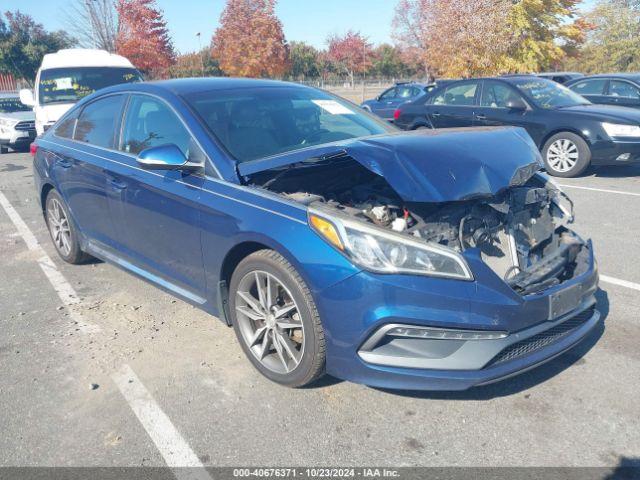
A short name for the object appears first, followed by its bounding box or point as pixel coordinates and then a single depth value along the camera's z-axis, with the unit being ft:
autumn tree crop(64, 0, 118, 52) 87.33
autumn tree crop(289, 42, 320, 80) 181.37
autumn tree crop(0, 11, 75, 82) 117.91
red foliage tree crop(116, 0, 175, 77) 88.84
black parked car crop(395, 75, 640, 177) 27.14
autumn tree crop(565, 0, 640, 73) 108.47
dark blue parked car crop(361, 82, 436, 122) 54.34
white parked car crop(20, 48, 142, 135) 35.94
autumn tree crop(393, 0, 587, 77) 68.08
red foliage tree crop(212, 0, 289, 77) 103.19
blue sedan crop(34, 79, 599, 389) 8.32
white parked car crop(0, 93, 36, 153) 45.34
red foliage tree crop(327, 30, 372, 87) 177.47
